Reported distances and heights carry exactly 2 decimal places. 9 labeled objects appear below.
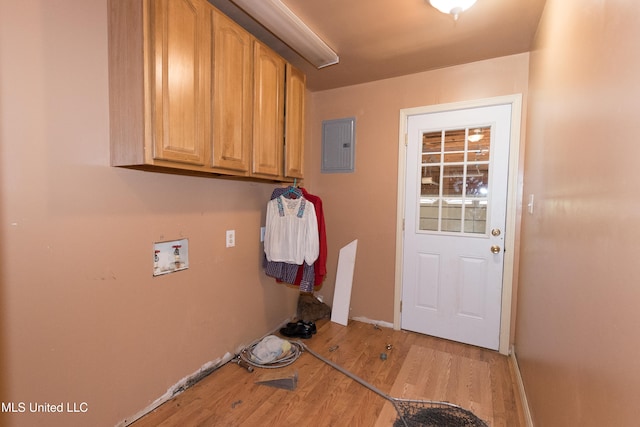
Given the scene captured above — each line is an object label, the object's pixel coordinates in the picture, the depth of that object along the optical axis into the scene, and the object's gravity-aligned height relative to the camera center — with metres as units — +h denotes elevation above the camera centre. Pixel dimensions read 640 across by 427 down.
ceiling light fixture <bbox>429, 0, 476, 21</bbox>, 1.63 +1.12
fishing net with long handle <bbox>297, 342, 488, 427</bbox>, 1.73 -1.30
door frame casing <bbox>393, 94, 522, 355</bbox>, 2.43 +0.04
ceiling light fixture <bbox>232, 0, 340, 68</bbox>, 1.75 +1.15
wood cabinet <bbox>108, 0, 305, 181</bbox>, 1.41 +0.60
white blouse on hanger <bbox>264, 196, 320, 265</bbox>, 2.51 -0.28
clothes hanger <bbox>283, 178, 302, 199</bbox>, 2.65 +0.08
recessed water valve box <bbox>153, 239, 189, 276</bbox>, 1.83 -0.38
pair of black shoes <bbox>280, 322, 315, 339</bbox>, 2.79 -1.24
